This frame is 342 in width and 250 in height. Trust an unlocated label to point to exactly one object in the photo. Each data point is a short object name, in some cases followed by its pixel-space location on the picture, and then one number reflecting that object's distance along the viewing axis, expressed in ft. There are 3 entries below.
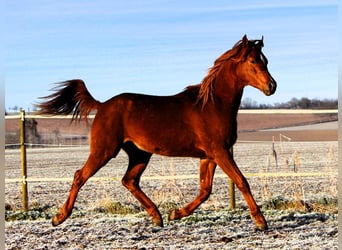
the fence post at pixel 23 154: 56.13
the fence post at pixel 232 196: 53.22
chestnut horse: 35.41
